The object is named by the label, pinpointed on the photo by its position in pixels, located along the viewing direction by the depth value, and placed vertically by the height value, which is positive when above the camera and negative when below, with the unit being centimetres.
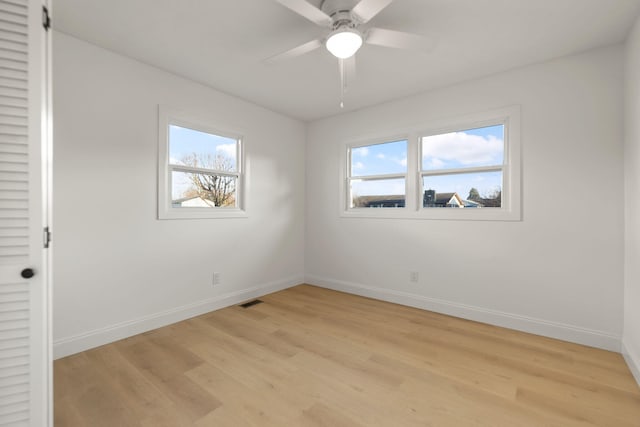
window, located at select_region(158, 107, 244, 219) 290 +50
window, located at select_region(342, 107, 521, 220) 290 +51
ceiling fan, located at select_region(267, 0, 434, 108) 165 +122
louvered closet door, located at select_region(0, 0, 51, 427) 117 -1
